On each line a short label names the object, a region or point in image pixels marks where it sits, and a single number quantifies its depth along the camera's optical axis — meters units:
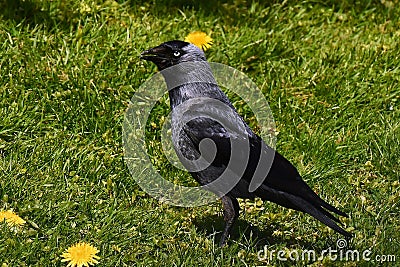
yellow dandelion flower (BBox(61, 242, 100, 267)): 8.74
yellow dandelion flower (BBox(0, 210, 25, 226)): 9.18
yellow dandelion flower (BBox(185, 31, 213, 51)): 13.01
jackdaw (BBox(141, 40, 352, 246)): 9.34
